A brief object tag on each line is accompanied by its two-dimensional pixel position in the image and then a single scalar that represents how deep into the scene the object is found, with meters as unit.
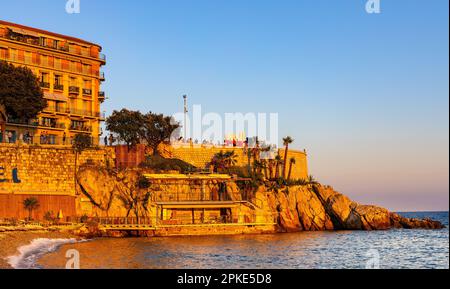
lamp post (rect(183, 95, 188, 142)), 88.39
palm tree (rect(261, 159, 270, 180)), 87.20
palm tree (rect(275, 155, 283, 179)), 88.12
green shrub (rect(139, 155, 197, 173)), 76.75
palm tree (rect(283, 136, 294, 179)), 89.94
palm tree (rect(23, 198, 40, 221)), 64.19
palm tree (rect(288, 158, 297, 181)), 89.81
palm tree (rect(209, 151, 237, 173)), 81.44
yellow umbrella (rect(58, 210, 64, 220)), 65.38
